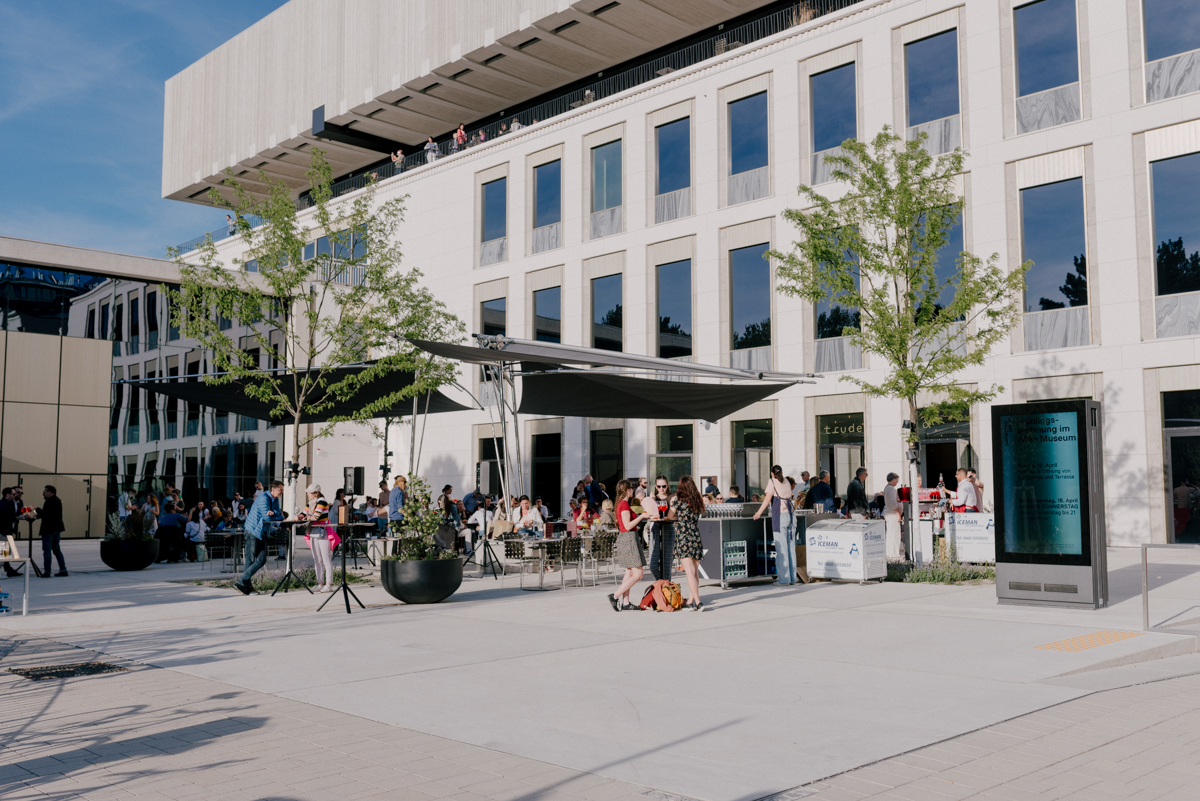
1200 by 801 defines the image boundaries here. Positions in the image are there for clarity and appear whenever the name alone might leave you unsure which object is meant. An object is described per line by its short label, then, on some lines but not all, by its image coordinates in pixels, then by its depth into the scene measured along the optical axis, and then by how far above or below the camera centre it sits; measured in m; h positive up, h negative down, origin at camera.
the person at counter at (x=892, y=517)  17.81 -0.77
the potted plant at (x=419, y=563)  11.92 -1.05
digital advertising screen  11.27 -0.11
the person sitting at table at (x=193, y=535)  20.59 -1.19
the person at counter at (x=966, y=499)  17.38 -0.44
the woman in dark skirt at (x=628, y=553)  11.55 -0.90
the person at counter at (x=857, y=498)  17.34 -0.41
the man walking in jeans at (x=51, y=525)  17.02 -0.79
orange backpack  11.61 -1.43
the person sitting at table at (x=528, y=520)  17.02 -0.76
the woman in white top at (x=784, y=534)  14.46 -0.87
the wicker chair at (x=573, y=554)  14.34 -1.14
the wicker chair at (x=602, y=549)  15.00 -1.12
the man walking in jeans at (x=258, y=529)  13.45 -0.70
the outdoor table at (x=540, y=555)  14.08 -1.13
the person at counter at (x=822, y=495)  17.22 -0.35
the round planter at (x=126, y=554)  18.19 -1.39
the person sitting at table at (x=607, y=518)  17.36 -0.76
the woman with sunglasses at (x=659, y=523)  11.62 -0.57
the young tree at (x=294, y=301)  16.16 +2.86
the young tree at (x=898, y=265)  16.36 +3.56
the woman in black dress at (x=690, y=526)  11.46 -0.59
